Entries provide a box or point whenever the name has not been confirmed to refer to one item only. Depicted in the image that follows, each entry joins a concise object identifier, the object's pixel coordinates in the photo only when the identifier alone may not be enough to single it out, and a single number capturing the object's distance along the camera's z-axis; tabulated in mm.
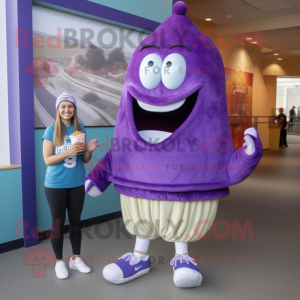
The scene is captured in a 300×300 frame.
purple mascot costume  2113
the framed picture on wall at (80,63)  3156
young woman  2344
